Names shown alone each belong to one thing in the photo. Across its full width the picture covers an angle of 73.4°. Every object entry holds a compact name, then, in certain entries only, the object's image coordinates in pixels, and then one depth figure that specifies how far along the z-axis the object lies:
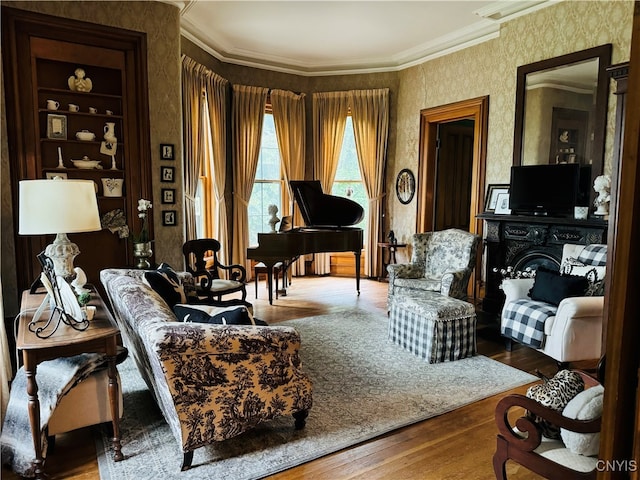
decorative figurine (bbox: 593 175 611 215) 3.92
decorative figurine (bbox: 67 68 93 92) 4.27
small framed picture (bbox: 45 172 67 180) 4.17
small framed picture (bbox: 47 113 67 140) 4.18
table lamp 2.35
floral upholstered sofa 2.04
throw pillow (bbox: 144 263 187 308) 2.98
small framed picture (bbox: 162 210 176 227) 4.71
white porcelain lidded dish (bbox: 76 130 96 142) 4.28
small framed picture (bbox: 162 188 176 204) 4.67
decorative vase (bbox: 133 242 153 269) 4.36
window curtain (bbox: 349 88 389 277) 6.85
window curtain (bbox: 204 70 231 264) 5.88
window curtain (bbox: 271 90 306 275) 6.73
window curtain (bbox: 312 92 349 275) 6.96
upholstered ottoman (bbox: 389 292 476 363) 3.61
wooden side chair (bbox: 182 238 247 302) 4.42
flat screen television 4.34
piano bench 5.89
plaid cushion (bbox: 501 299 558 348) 3.45
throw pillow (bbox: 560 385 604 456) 1.56
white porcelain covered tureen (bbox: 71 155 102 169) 4.30
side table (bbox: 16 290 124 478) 2.02
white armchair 3.23
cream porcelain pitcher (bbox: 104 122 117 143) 4.41
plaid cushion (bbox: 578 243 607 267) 3.64
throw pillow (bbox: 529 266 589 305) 3.43
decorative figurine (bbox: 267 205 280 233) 5.49
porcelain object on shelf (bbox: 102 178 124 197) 4.45
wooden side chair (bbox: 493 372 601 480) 1.54
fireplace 4.12
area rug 2.25
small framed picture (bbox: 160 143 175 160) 4.60
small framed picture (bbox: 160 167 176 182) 4.63
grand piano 5.14
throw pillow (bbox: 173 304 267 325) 2.30
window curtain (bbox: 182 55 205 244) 5.27
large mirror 4.18
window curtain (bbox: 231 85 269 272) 6.36
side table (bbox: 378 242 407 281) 6.77
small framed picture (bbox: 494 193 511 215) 5.08
